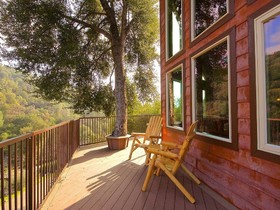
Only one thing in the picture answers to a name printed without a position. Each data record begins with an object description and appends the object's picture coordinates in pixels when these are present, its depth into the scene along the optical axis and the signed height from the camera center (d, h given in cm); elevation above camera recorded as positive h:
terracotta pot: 448 -101
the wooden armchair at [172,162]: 195 -80
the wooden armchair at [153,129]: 341 -49
